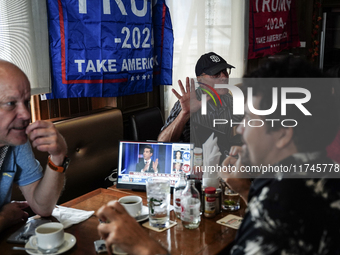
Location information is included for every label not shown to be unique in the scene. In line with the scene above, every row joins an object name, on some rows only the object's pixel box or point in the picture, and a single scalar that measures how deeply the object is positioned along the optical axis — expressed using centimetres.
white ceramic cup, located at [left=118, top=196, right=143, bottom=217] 129
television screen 159
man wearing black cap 212
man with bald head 132
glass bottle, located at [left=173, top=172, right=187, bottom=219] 135
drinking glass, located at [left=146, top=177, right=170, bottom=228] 129
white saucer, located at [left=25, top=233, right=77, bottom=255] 111
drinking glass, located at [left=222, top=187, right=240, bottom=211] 142
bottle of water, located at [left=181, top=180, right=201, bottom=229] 126
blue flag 224
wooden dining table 113
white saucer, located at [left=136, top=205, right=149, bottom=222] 133
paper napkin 132
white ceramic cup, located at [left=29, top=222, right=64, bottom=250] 110
